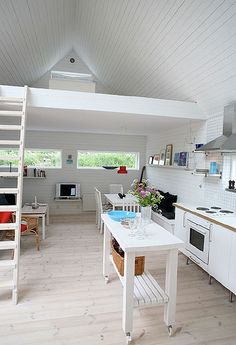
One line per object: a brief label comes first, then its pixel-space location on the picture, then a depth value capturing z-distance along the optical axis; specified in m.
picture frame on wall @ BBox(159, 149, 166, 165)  5.61
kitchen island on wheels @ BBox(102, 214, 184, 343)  1.92
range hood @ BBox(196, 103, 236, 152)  3.07
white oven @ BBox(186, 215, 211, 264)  2.95
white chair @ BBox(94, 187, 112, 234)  4.77
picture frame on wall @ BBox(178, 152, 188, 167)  4.52
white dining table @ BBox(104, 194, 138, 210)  4.55
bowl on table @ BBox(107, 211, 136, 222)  2.70
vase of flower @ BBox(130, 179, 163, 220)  2.42
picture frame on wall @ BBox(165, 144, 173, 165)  5.25
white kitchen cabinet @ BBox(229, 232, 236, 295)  2.46
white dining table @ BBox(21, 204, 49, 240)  4.43
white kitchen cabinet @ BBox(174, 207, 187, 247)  3.57
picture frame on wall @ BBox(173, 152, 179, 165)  4.90
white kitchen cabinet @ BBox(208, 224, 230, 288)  2.58
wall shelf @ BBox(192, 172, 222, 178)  3.61
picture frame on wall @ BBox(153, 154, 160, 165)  5.91
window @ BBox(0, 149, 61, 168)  6.33
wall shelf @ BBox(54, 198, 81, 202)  6.37
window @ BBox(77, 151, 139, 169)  6.76
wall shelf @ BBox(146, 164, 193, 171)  4.43
